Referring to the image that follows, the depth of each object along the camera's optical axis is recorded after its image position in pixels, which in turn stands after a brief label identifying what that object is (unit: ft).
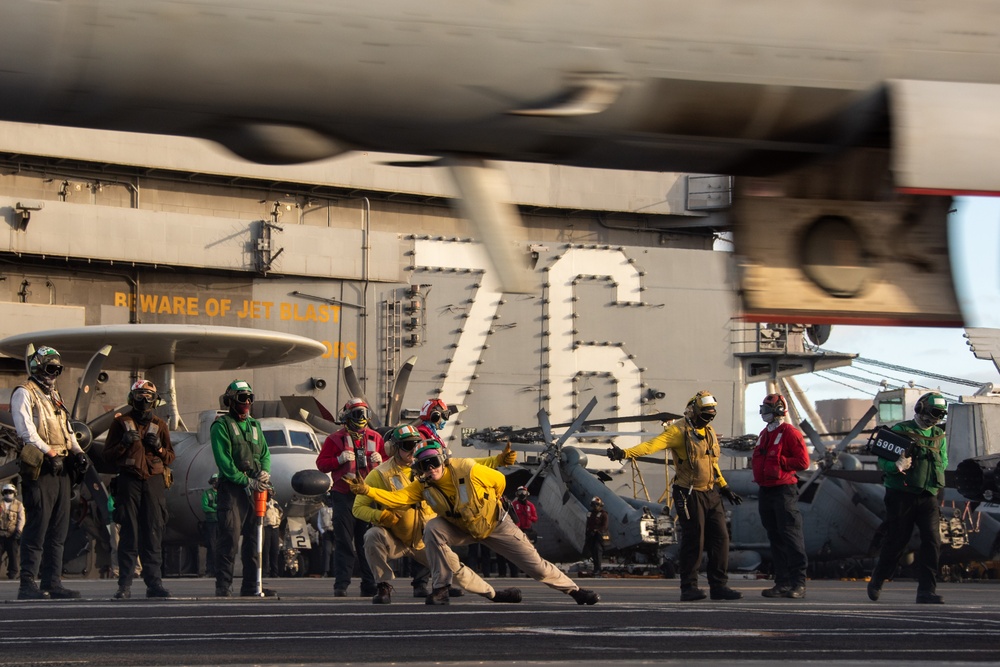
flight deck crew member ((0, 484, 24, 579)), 71.61
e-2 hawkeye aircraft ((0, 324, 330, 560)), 68.28
